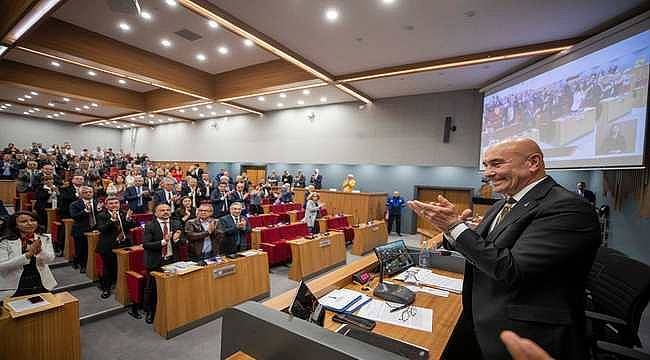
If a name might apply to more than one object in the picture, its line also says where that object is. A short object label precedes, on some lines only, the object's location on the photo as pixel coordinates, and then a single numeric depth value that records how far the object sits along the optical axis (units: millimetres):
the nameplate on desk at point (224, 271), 3625
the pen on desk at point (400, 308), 1938
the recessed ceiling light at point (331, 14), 5171
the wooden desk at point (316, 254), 5055
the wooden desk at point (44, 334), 2213
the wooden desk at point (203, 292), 3189
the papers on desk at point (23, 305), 2299
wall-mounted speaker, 9625
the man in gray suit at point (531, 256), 1121
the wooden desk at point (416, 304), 1598
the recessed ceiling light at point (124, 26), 6692
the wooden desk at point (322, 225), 7088
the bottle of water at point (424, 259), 2910
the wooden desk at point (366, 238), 6953
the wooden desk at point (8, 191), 9344
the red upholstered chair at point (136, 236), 4741
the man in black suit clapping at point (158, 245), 3553
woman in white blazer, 2740
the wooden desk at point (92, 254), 4441
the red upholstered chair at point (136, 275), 3623
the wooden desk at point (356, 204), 9289
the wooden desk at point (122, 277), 3846
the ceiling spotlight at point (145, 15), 6062
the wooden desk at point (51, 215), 5969
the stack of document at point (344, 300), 1891
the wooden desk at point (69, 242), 5066
